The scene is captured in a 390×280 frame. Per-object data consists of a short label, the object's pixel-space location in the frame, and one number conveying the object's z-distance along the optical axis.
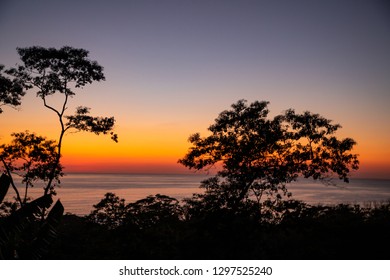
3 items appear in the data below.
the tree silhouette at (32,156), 21.44
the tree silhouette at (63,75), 19.17
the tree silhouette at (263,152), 17.22
